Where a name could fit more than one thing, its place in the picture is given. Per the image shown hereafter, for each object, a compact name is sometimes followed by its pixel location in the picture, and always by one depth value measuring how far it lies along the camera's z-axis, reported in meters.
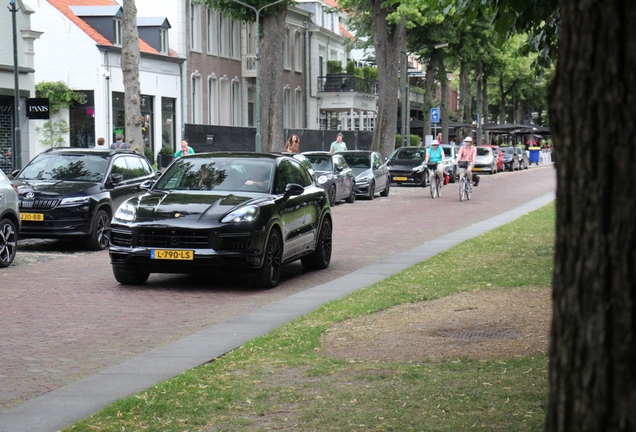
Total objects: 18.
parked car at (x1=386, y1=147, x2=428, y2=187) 42.28
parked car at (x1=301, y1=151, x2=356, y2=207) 30.51
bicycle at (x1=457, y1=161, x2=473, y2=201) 31.75
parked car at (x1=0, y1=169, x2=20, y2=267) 14.91
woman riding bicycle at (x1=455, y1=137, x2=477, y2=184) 31.59
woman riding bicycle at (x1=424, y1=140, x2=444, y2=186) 34.00
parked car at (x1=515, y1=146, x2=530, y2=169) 70.25
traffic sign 59.34
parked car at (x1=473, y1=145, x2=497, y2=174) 58.59
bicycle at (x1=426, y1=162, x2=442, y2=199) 34.34
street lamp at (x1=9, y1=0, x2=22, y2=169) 28.19
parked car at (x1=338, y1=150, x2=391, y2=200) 34.00
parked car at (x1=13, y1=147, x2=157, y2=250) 17.34
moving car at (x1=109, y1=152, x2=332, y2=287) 12.13
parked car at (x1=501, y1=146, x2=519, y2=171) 66.12
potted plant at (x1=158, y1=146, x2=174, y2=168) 46.53
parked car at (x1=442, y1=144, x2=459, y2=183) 48.19
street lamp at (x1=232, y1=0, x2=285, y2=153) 36.66
